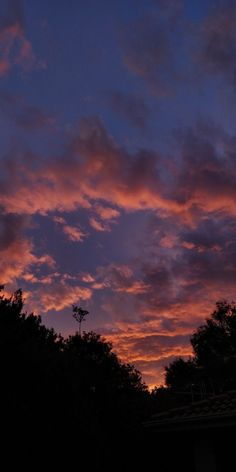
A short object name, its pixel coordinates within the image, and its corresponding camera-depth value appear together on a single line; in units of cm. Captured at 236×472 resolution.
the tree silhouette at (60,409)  1052
